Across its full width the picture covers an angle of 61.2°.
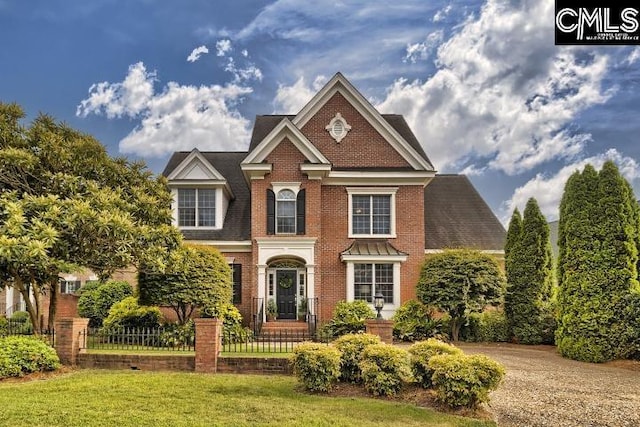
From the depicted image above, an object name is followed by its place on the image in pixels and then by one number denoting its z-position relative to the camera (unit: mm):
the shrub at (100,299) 24328
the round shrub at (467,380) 8992
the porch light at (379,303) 14141
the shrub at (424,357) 10039
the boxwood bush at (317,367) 10039
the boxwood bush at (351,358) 10430
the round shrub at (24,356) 11547
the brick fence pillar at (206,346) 12156
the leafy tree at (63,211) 12594
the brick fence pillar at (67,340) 12805
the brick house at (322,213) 21859
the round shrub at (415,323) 19725
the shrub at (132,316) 18703
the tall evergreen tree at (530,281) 19812
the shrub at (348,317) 19719
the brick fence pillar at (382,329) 11977
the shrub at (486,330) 20422
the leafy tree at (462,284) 19312
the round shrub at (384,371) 9836
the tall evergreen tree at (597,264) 15281
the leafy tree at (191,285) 17359
